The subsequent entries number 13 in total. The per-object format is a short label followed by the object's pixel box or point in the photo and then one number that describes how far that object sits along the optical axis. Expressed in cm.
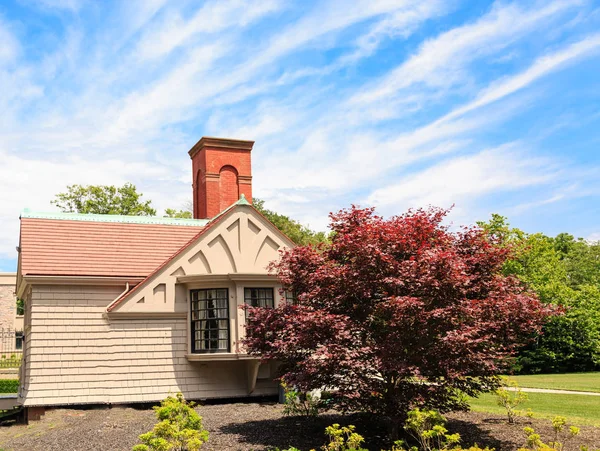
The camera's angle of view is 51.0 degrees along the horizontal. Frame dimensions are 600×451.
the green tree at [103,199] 4412
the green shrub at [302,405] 1372
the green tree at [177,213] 4950
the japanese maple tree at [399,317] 1127
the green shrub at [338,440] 975
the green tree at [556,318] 3369
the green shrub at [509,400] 1309
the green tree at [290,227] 4991
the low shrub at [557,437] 961
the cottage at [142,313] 1688
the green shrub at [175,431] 917
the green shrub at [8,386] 2625
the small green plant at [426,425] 1000
